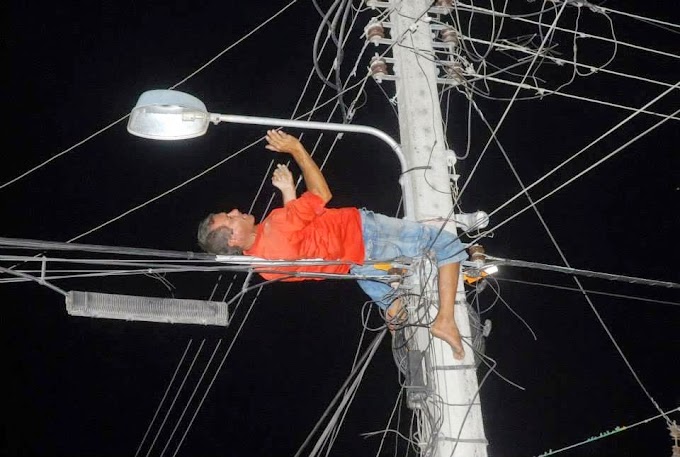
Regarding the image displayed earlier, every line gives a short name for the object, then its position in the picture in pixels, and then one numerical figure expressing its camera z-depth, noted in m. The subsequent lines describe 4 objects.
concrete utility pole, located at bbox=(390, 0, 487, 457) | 8.23
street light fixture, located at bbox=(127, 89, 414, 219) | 9.18
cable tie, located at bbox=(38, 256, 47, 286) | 8.18
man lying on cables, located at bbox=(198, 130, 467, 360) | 9.16
